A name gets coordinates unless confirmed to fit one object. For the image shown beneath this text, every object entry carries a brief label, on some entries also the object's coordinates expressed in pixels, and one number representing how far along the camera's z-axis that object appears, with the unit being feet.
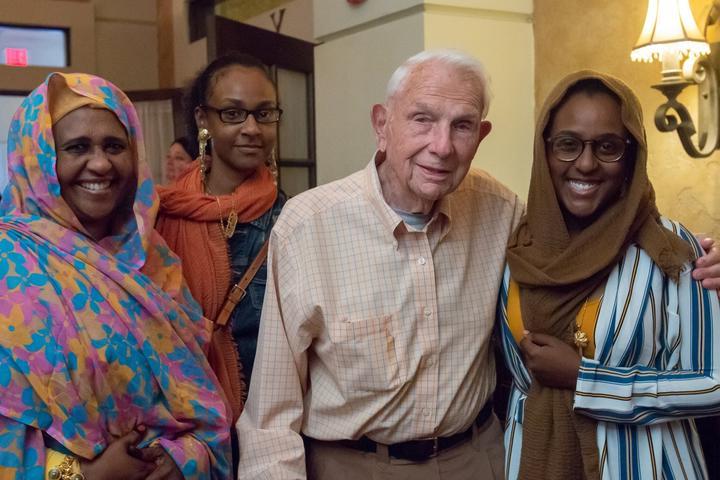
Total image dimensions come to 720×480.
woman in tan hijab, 5.19
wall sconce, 6.89
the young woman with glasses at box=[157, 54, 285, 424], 6.93
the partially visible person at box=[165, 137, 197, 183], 11.51
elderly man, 5.78
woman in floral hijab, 5.25
